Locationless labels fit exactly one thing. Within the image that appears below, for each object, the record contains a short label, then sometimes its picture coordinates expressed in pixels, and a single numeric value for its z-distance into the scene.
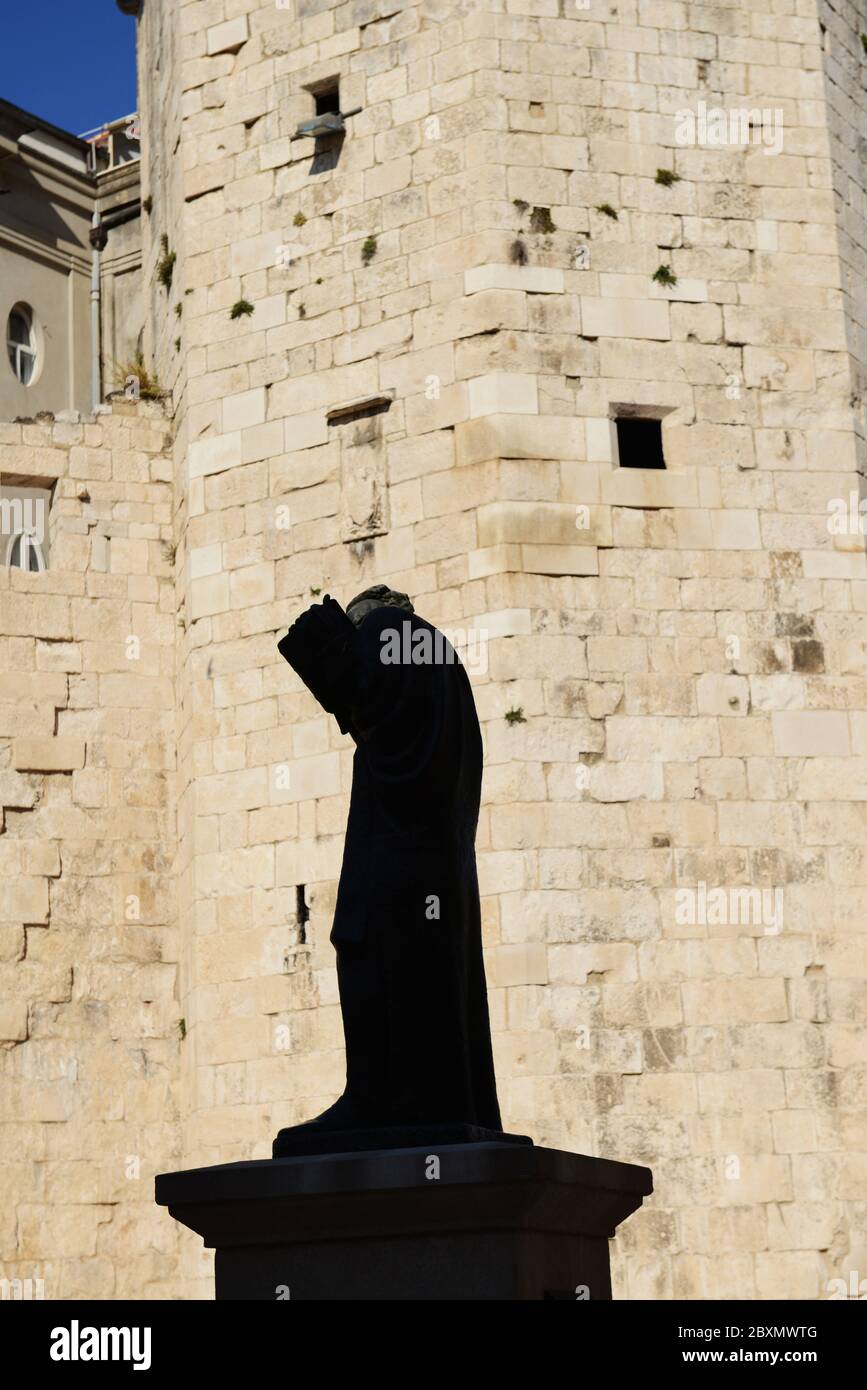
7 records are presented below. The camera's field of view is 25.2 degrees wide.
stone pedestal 5.07
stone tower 10.47
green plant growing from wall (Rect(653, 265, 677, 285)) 11.60
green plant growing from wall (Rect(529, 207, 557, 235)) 11.52
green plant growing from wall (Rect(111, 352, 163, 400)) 13.30
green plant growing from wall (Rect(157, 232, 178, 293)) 13.00
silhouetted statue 5.53
